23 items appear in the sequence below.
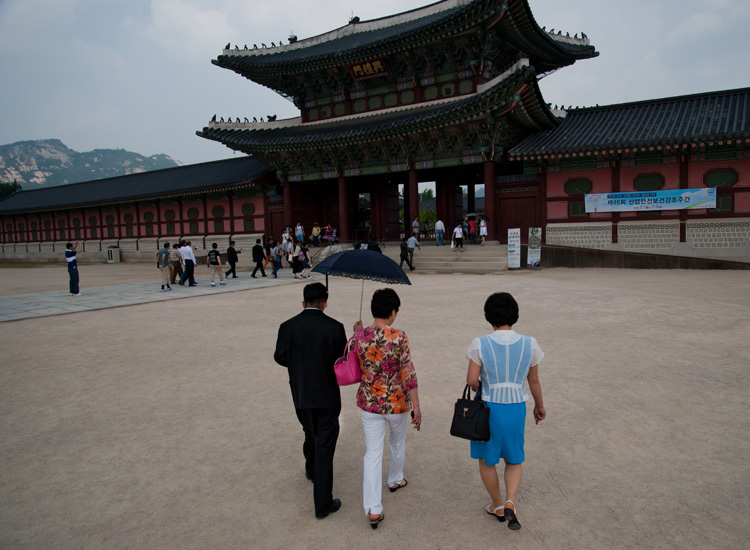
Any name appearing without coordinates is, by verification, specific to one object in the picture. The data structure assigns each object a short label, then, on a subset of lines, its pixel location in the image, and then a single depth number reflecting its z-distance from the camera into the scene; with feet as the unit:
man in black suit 9.80
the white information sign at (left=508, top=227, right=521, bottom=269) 59.00
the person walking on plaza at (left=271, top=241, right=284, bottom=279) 60.87
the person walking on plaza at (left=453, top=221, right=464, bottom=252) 64.49
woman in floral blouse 9.41
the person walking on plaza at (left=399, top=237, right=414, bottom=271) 60.25
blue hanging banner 57.82
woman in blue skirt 9.04
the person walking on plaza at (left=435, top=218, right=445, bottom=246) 71.00
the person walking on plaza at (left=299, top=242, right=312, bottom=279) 58.99
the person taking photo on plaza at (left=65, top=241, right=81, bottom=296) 43.27
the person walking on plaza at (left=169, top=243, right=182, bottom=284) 52.60
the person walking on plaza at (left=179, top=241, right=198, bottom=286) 50.74
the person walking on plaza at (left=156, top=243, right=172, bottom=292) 47.24
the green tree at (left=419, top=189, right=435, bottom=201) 304.15
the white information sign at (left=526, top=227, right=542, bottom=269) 59.88
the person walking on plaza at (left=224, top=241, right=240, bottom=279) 58.23
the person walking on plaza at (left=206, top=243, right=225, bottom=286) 50.52
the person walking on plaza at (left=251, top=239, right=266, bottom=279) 59.88
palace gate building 58.29
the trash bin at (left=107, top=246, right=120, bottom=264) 106.73
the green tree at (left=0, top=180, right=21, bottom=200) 182.80
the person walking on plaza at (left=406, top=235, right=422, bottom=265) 62.39
